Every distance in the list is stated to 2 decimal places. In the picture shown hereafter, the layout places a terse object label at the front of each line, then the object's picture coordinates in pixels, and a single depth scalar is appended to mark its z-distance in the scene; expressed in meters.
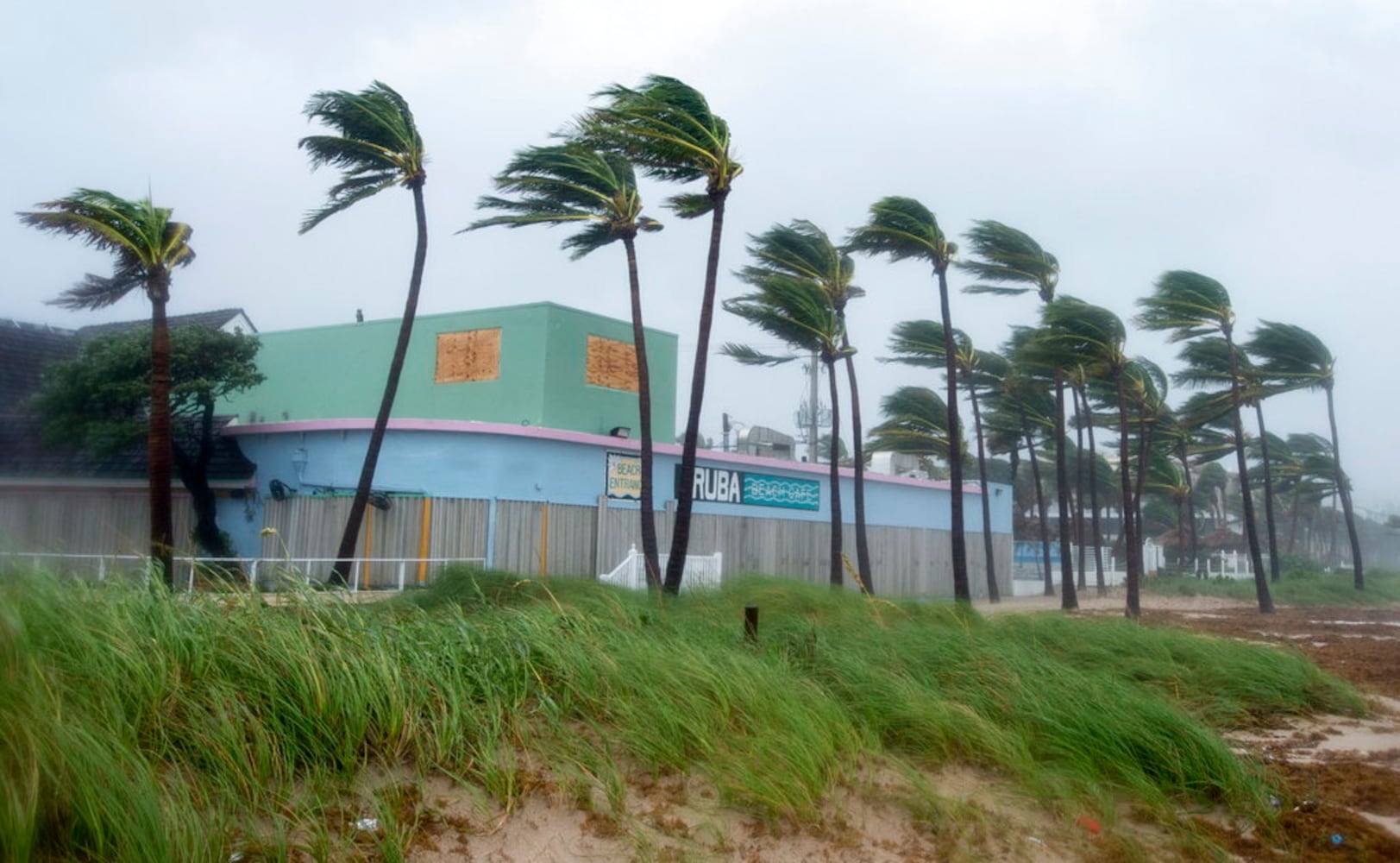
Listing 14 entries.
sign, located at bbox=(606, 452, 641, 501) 24.63
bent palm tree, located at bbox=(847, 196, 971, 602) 22.78
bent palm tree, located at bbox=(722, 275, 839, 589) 23.50
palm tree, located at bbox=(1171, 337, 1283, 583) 31.93
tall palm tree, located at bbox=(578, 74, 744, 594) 17.52
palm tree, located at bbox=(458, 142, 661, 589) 19.56
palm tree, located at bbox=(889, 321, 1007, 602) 31.08
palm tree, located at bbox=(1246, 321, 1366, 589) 32.22
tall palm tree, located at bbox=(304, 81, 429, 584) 19.00
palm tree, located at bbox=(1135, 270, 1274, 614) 28.09
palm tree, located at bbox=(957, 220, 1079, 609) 27.14
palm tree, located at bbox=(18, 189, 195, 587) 15.55
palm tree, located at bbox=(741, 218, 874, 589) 24.64
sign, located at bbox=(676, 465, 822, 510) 26.42
